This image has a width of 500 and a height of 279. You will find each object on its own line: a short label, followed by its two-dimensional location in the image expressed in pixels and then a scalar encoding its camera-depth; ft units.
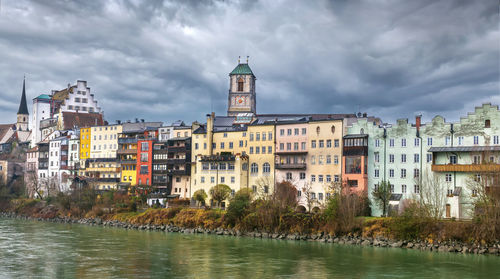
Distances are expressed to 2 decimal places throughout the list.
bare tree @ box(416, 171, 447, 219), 198.52
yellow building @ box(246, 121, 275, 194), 283.38
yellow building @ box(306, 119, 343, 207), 258.78
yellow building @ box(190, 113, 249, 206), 291.79
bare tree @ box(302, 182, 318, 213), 252.26
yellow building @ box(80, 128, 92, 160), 400.88
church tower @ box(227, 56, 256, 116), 453.58
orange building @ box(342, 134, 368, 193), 247.09
